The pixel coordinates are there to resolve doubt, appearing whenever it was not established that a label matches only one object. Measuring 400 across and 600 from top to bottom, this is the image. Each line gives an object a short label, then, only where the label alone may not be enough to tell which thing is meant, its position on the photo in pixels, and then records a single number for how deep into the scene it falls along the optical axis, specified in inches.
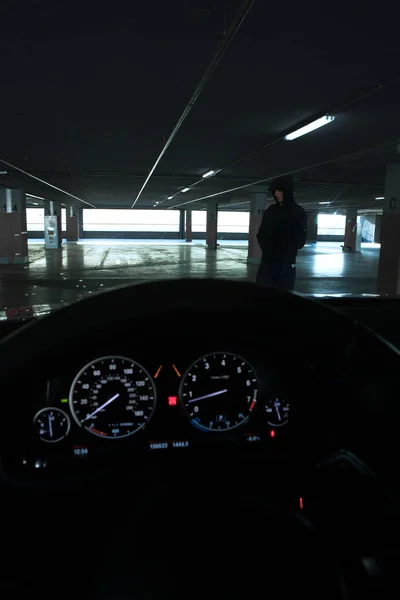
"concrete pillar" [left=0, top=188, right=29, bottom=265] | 802.8
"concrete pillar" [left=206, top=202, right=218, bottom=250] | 1290.6
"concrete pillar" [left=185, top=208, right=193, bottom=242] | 1664.6
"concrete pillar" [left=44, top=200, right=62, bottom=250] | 1188.5
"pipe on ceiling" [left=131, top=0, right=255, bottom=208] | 151.9
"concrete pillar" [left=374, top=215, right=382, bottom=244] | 1872.5
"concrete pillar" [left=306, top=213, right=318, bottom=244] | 1758.1
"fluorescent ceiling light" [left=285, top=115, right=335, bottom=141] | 298.7
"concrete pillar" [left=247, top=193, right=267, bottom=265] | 913.5
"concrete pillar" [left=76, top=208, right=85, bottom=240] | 1793.2
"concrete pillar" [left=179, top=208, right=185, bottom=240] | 1849.2
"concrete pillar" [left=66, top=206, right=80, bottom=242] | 1611.7
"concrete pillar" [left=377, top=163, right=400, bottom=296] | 498.6
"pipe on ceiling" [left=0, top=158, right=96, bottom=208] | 553.6
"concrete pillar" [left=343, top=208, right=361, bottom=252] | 1375.5
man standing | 226.2
